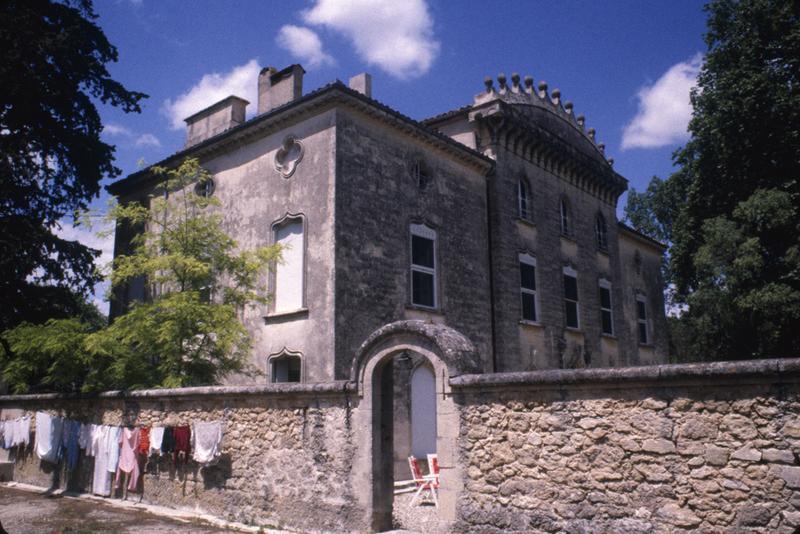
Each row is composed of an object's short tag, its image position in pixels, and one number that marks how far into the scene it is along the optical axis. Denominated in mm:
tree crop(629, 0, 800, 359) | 19406
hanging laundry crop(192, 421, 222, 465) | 10594
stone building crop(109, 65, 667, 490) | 14555
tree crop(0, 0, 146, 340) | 14891
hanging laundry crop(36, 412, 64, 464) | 14203
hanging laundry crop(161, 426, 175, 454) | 11188
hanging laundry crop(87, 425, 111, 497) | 12766
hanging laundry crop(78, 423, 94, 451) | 13367
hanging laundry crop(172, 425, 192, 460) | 11016
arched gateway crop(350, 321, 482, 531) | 8266
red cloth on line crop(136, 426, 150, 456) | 11852
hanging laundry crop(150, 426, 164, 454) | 11469
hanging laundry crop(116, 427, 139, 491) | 12117
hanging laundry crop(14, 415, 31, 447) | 15203
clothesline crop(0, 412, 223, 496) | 10797
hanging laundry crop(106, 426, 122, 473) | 12516
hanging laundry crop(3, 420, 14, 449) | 15625
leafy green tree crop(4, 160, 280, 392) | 13398
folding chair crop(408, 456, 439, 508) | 11844
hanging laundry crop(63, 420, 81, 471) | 13773
